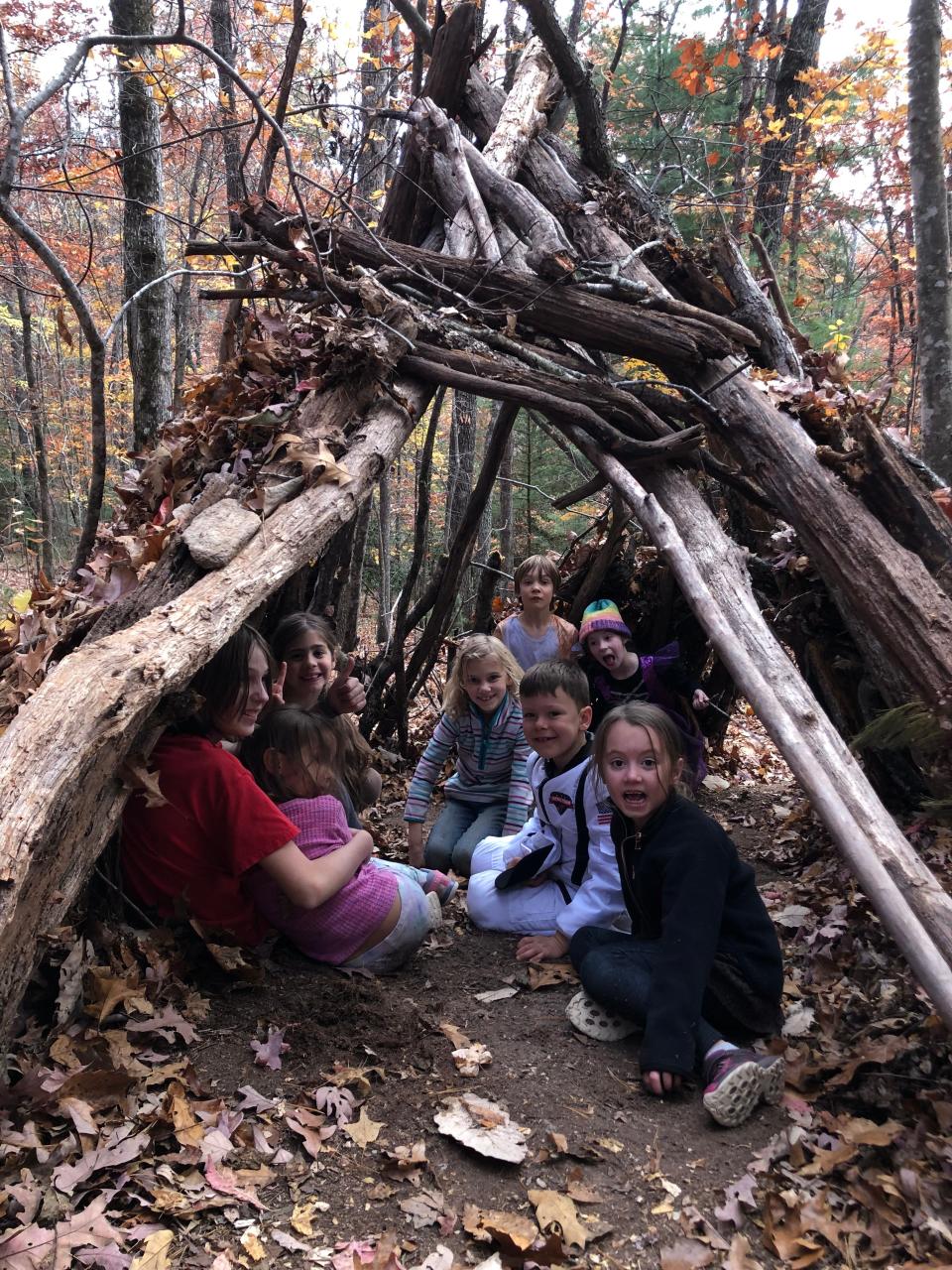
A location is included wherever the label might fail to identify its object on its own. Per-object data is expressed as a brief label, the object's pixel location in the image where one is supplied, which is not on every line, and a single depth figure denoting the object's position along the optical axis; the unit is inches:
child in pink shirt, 129.0
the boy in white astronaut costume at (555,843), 148.3
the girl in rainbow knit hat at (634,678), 214.7
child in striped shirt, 196.5
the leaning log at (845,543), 138.4
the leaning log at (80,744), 75.5
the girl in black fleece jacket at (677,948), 106.4
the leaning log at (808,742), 89.4
